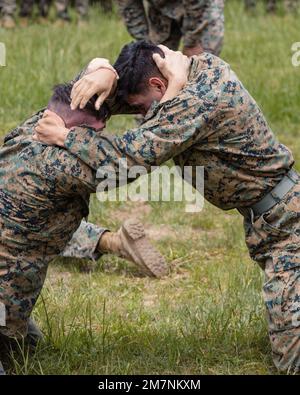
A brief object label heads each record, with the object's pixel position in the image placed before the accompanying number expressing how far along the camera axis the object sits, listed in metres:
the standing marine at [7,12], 21.30
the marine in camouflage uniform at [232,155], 5.51
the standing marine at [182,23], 12.31
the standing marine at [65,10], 23.27
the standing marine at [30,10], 22.81
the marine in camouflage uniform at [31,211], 5.58
